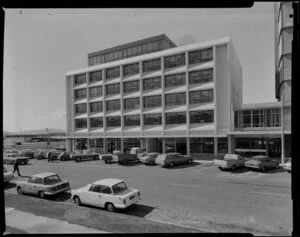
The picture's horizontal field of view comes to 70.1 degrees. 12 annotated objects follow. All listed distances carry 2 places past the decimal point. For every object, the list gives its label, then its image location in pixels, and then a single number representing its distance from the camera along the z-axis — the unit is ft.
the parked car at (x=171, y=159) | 84.22
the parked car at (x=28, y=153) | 128.47
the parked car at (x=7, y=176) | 56.12
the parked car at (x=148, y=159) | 91.91
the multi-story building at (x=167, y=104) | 106.01
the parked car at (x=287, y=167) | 68.08
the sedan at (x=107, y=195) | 35.01
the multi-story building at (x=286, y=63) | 90.53
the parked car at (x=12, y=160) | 102.12
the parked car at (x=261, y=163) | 71.77
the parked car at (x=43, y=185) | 43.91
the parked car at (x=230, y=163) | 73.20
